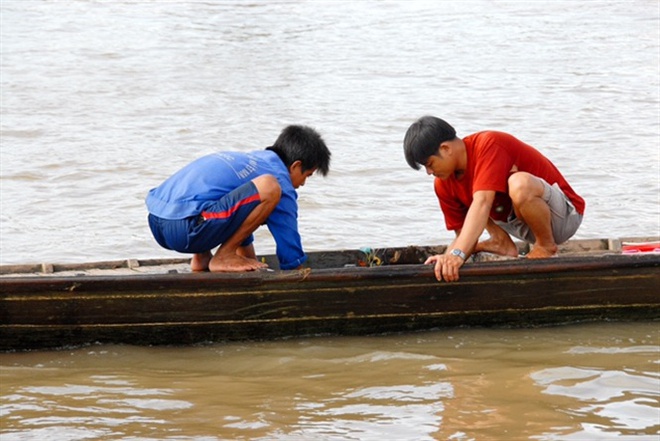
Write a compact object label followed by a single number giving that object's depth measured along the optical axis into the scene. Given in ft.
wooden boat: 34.19
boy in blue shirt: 34.45
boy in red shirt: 34.65
